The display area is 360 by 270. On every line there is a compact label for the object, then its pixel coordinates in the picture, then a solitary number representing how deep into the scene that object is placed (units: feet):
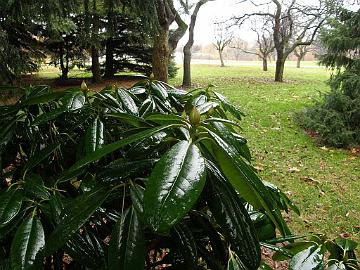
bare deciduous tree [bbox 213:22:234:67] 98.12
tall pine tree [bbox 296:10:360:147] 20.89
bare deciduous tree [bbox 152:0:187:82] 27.22
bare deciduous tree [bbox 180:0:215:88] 43.88
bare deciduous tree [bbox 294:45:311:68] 101.83
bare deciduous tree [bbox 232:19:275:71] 80.51
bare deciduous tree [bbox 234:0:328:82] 47.75
